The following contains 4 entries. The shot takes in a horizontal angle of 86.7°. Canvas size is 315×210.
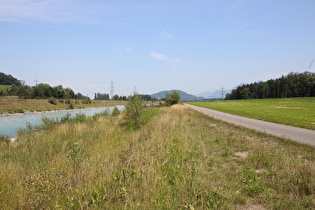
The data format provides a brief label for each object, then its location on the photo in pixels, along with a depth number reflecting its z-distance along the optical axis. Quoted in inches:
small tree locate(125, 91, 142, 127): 596.4
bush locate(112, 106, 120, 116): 1080.6
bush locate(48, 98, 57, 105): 2765.3
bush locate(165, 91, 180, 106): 1957.4
